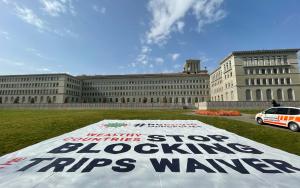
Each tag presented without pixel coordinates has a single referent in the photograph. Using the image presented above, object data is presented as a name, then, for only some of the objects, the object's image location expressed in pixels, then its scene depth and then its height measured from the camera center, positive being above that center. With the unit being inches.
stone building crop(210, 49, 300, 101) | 2246.6 +448.2
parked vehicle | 419.5 -37.9
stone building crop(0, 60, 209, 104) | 3951.8 +442.1
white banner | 139.6 -69.0
